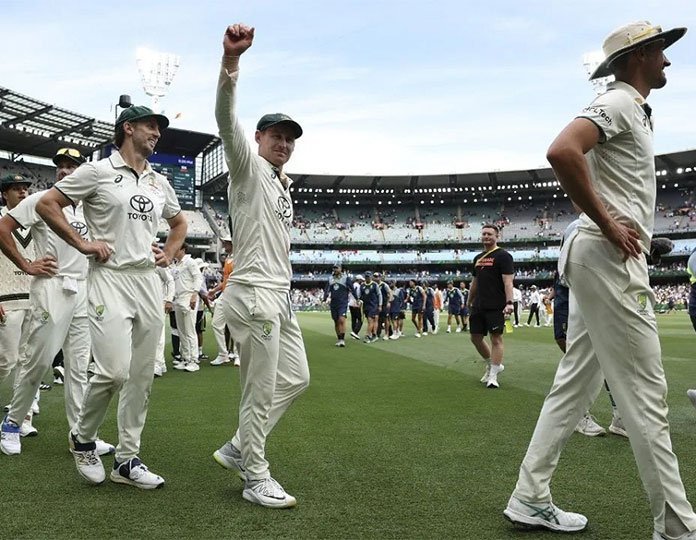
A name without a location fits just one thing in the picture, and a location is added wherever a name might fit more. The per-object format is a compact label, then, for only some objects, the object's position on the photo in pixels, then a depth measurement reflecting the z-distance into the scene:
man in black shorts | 8.62
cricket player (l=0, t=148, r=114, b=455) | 4.86
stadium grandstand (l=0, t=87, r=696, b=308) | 65.50
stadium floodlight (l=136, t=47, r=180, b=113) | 37.06
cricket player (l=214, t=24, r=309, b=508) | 3.60
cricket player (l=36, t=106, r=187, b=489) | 3.86
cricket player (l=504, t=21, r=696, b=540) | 2.78
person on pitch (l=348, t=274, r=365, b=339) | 18.52
